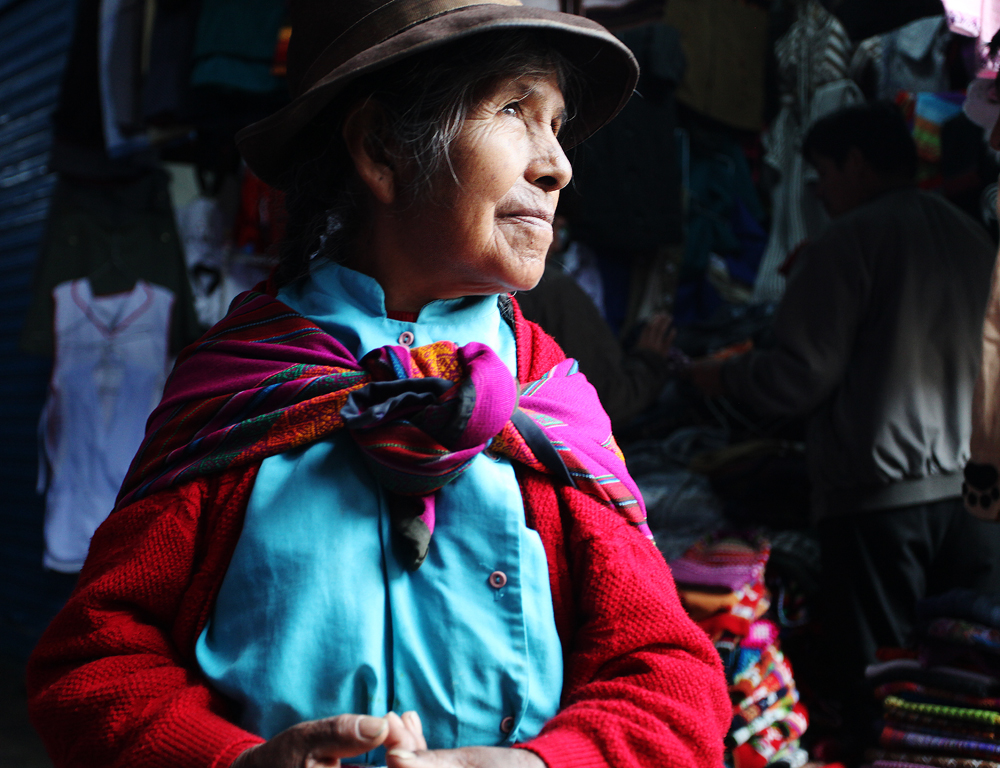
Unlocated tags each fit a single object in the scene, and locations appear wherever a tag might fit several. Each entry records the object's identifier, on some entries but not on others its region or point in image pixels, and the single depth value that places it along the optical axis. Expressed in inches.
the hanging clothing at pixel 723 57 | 175.6
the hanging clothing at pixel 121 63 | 172.7
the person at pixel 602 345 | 128.1
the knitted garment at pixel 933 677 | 97.0
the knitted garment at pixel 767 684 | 110.3
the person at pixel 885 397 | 118.6
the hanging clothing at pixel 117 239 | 189.0
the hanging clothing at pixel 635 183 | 166.9
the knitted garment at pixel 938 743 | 94.5
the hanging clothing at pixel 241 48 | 151.0
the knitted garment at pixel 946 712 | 95.3
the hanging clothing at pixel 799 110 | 157.5
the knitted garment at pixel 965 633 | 96.8
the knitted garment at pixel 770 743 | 108.7
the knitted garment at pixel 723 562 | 117.0
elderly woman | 41.6
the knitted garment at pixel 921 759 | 95.0
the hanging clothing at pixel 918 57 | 136.6
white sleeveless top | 180.9
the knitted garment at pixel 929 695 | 96.7
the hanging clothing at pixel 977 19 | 81.5
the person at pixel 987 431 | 76.3
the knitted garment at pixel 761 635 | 115.0
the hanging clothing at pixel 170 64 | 162.6
